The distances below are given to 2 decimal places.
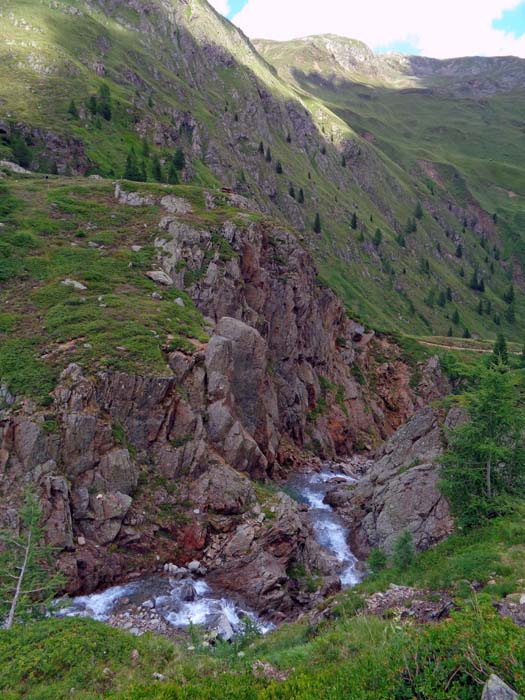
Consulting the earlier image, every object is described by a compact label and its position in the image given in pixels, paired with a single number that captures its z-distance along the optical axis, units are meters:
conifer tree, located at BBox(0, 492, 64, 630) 15.79
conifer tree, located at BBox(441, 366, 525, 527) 21.33
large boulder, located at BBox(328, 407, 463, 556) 27.27
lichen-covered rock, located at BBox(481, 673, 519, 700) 7.86
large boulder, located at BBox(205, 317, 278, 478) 34.06
